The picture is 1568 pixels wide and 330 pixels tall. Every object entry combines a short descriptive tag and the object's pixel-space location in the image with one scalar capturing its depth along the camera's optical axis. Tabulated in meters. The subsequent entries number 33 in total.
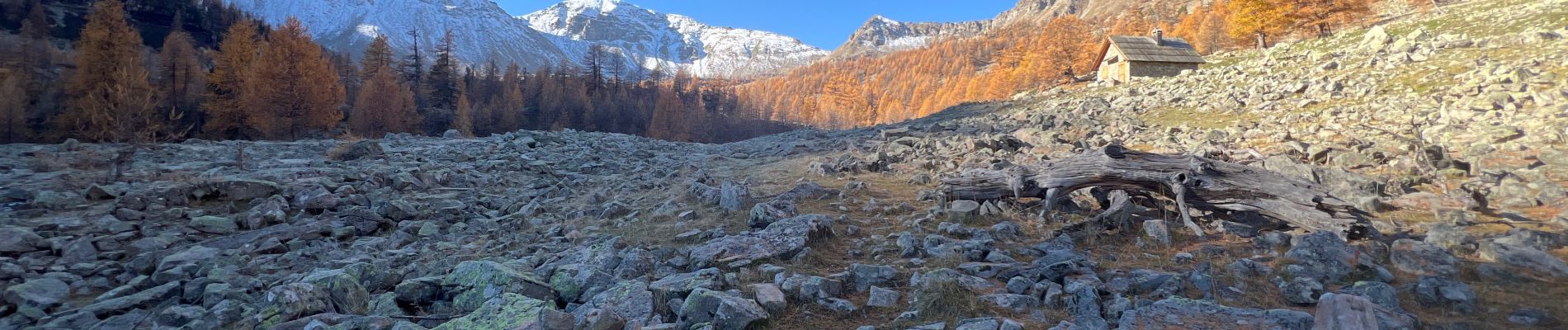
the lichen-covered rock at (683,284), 4.39
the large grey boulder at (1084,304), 3.64
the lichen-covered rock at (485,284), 4.68
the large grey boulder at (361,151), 17.92
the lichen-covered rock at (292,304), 4.47
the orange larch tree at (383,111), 40.12
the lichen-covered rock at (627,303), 4.03
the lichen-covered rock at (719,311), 3.79
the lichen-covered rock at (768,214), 7.33
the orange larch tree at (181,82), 36.09
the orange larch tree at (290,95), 32.34
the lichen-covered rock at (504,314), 3.88
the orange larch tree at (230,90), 33.34
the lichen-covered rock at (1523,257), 4.09
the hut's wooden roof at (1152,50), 33.41
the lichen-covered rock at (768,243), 5.65
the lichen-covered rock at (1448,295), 3.64
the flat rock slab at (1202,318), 3.27
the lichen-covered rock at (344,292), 4.79
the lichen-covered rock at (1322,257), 4.36
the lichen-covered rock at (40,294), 5.35
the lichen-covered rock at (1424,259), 4.24
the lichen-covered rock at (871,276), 4.73
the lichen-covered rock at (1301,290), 3.85
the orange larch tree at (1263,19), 35.59
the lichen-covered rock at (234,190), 10.59
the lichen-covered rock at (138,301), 5.09
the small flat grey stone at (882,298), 4.28
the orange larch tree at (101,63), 28.86
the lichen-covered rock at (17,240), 7.04
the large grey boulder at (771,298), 4.16
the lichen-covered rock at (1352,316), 2.93
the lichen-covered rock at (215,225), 8.53
